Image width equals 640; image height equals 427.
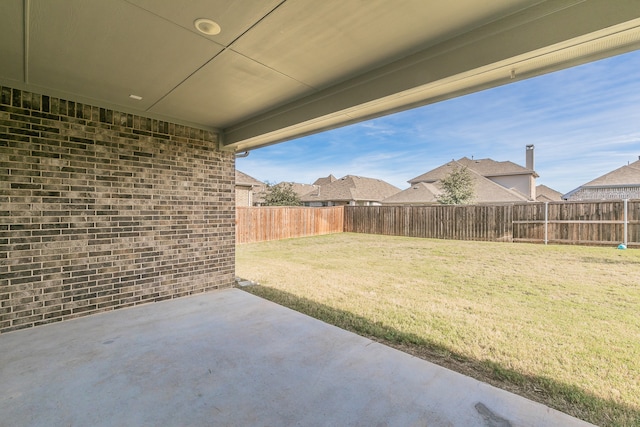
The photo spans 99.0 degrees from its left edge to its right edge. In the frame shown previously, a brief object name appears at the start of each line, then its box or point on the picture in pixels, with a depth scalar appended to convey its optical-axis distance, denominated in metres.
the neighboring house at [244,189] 16.03
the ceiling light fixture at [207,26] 1.87
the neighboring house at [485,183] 18.81
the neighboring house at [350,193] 23.80
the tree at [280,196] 19.66
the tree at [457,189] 17.45
